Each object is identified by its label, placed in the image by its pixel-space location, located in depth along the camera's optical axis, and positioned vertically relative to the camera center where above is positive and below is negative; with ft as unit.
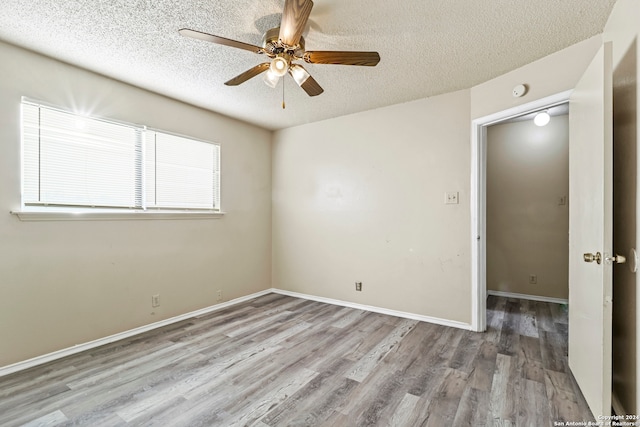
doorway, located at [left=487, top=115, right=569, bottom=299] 12.49 +0.23
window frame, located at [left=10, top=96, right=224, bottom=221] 7.34 +0.11
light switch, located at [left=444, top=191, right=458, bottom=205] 10.03 +0.50
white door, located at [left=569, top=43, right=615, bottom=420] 4.88 -0.35
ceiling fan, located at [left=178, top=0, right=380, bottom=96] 5.19 +3.23
